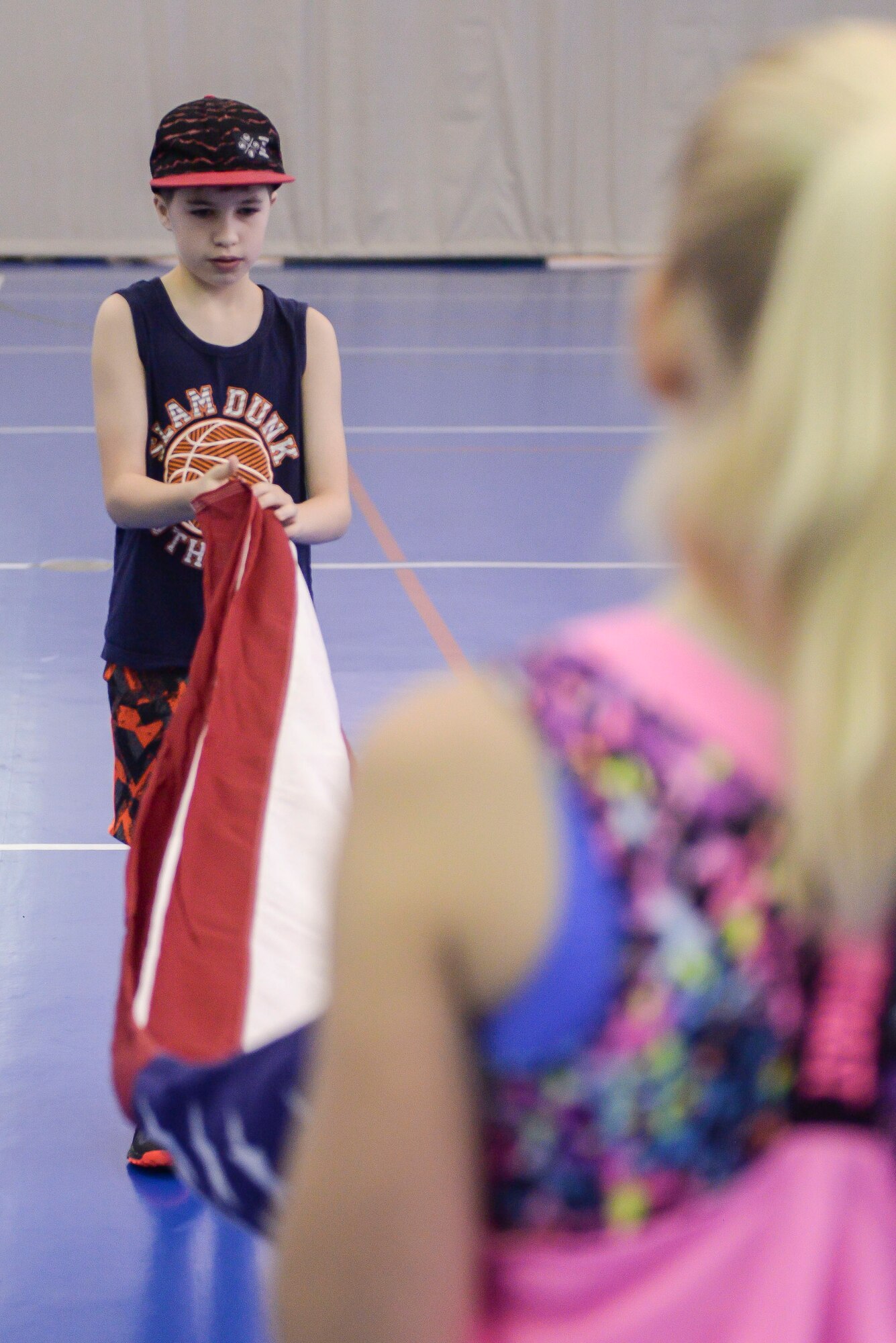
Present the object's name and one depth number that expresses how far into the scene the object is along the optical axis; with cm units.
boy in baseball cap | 660
